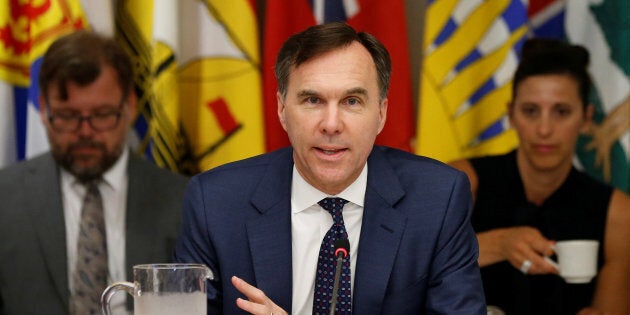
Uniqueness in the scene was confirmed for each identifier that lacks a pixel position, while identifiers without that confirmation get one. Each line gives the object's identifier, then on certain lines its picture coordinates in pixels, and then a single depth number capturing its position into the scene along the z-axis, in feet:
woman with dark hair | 21.99
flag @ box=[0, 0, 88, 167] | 22.10
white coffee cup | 21.87
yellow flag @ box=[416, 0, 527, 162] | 22.82
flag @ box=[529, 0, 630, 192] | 22.15
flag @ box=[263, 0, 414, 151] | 23.25
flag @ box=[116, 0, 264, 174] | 23.28
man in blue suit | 14.46
